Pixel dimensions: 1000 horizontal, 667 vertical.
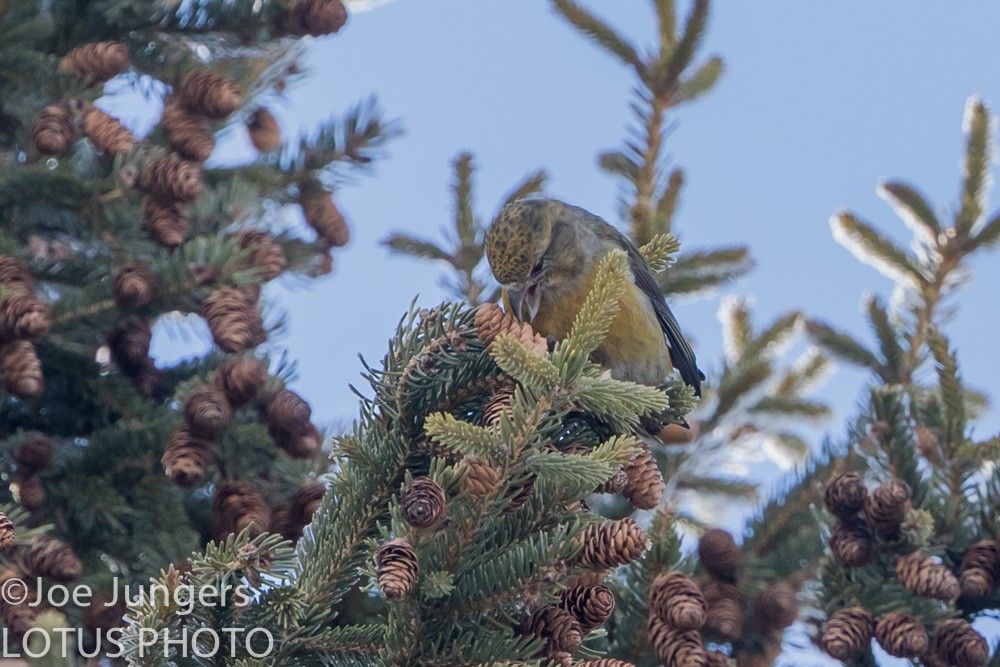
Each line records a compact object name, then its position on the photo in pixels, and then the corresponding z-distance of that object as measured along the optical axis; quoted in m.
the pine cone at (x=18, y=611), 4.42
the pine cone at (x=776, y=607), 5.38
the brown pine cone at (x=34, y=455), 5.16
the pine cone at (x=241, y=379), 5.02
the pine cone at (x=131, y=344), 5.71
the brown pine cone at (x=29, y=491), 5.11
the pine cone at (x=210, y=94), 6.04
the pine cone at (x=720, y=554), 5.45
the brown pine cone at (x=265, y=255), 5.84
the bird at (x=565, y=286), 6.37
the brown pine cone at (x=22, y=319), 4.91
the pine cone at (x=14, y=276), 5.18
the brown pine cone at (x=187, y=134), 5.96
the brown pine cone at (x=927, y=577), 4.84
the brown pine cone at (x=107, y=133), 5.79
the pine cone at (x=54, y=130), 5.76
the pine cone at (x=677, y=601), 4.50
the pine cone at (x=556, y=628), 3.46
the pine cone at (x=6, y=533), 3.17
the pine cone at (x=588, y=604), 3.50
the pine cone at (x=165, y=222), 5.71
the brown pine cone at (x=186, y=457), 4.79
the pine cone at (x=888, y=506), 5.05
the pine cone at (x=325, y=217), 6.82
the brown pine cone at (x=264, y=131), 7.25
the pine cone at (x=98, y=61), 6.07
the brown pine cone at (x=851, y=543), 5.15
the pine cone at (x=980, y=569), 4.98
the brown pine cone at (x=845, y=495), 5.12
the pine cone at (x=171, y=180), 5.68
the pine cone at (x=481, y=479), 3.37
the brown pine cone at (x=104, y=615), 4.72
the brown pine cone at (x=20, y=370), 4.90
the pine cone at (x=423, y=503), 3.23
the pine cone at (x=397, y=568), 3.09
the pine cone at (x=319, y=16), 6.41
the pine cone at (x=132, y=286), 5.39
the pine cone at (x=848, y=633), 4.86
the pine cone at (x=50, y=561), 4.59
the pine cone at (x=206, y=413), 4.86
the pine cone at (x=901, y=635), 4.75
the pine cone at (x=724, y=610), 5.21
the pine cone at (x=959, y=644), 4.79
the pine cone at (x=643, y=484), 3.97
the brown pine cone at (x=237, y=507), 4.91
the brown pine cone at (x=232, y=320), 5.30
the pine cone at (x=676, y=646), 4.44
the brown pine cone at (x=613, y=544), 3.38
